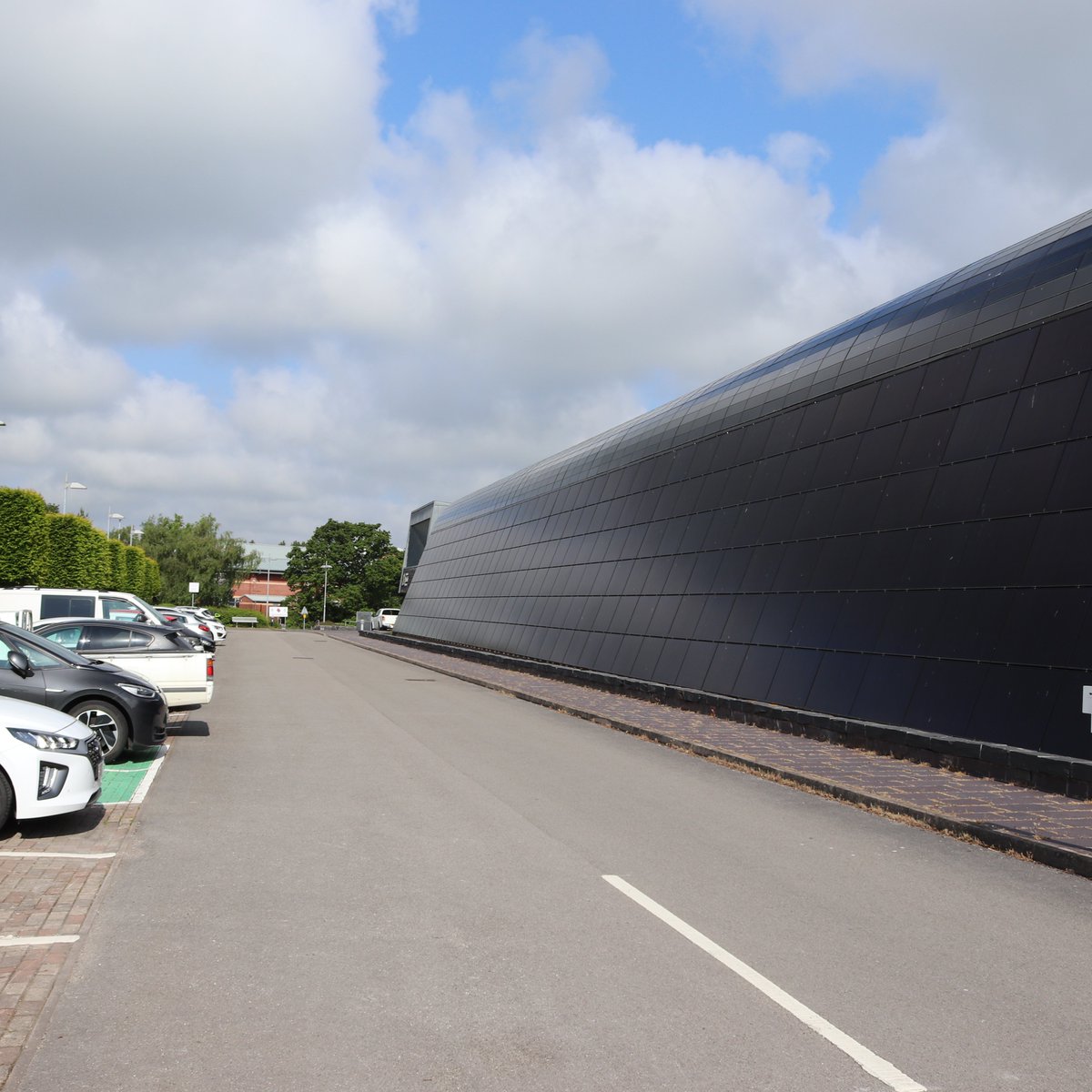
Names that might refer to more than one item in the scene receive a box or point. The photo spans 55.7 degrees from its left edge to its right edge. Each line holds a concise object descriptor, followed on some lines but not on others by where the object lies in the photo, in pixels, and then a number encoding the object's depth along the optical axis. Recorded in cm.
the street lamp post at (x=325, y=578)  10875
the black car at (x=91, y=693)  1122
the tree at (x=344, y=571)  11869
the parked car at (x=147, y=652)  1512
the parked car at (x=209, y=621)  4504
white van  1811
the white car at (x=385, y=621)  8175
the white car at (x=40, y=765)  790
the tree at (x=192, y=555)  9875
